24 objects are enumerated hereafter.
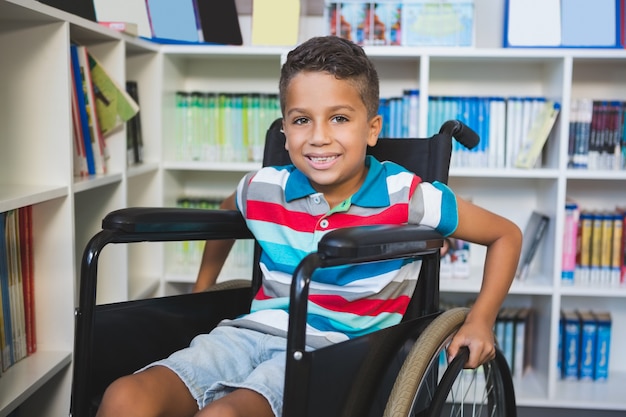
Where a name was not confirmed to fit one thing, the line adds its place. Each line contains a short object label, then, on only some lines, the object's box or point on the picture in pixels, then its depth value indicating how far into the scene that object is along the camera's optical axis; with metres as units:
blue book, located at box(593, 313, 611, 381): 2.64
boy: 1.33
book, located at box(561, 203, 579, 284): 2.54
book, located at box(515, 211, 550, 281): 2.55
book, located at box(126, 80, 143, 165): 2.43
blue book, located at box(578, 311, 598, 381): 2.63
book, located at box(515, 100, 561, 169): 2.47
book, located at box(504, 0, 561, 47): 2.44
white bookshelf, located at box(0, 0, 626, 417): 1.74
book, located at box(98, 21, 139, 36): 2.15
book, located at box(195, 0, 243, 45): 2.62
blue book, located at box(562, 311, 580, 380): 2.64
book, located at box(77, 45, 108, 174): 1.98
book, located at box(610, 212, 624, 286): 2.56
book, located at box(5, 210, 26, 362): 1.67
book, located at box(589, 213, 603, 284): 2.56
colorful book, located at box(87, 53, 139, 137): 2.05
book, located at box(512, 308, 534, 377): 2.66
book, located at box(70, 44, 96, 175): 1.94
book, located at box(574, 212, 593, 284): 2.56
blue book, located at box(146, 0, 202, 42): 2.60
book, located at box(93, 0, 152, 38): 2.73
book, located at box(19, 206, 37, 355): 1.73
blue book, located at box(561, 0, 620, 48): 2.42
